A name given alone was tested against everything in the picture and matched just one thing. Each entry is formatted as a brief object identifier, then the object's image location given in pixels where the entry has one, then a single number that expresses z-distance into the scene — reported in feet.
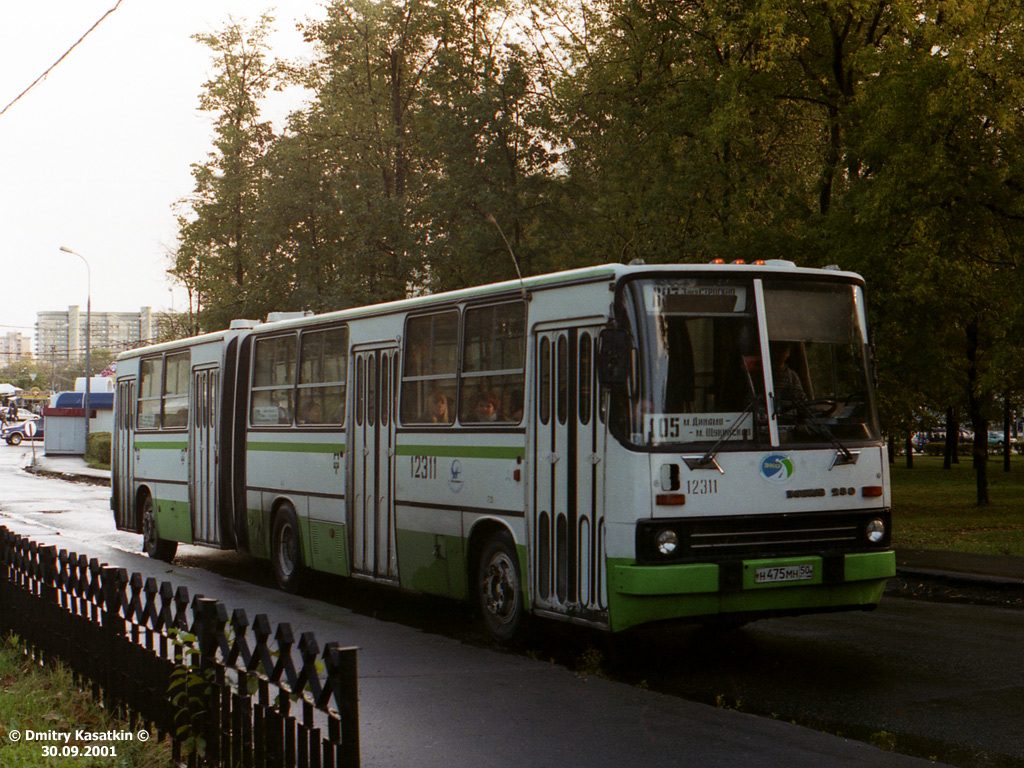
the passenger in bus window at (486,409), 34.45
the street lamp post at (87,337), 186.25
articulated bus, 28.81
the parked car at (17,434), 290.15
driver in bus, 30.12
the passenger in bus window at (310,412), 45.03
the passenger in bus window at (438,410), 36.86
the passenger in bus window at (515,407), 33.17
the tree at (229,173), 151.94
